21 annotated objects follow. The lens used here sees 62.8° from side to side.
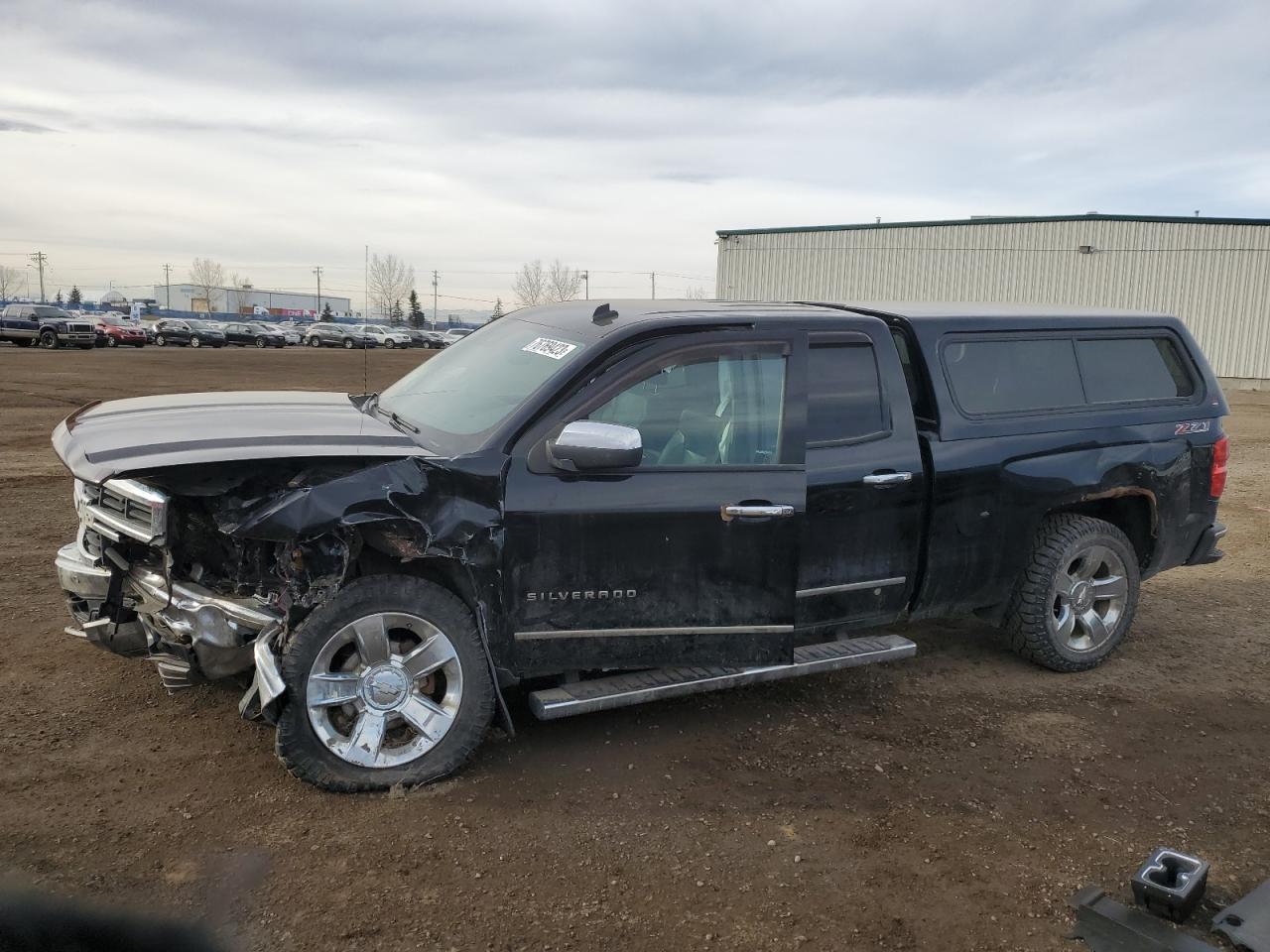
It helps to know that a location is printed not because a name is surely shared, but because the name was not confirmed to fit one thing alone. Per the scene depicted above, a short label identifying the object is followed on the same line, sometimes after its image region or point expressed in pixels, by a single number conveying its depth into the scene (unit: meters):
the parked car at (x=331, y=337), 61.03
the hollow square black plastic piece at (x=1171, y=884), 3.16
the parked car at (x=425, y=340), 68.44
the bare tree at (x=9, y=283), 156.49
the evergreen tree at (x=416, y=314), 103.59
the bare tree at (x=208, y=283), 133.25
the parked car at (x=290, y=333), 60.40
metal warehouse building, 33.09
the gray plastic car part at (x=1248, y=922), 3.01
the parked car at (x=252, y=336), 56.78
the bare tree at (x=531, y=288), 100.36
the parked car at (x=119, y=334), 44.97
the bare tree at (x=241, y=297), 133.62
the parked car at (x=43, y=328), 40.03
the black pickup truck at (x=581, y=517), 3.81
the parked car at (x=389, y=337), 66.38
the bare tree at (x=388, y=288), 126.82
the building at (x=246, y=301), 130.50
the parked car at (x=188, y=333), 52.12
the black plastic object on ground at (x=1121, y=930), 3.00
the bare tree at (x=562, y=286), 93.19
